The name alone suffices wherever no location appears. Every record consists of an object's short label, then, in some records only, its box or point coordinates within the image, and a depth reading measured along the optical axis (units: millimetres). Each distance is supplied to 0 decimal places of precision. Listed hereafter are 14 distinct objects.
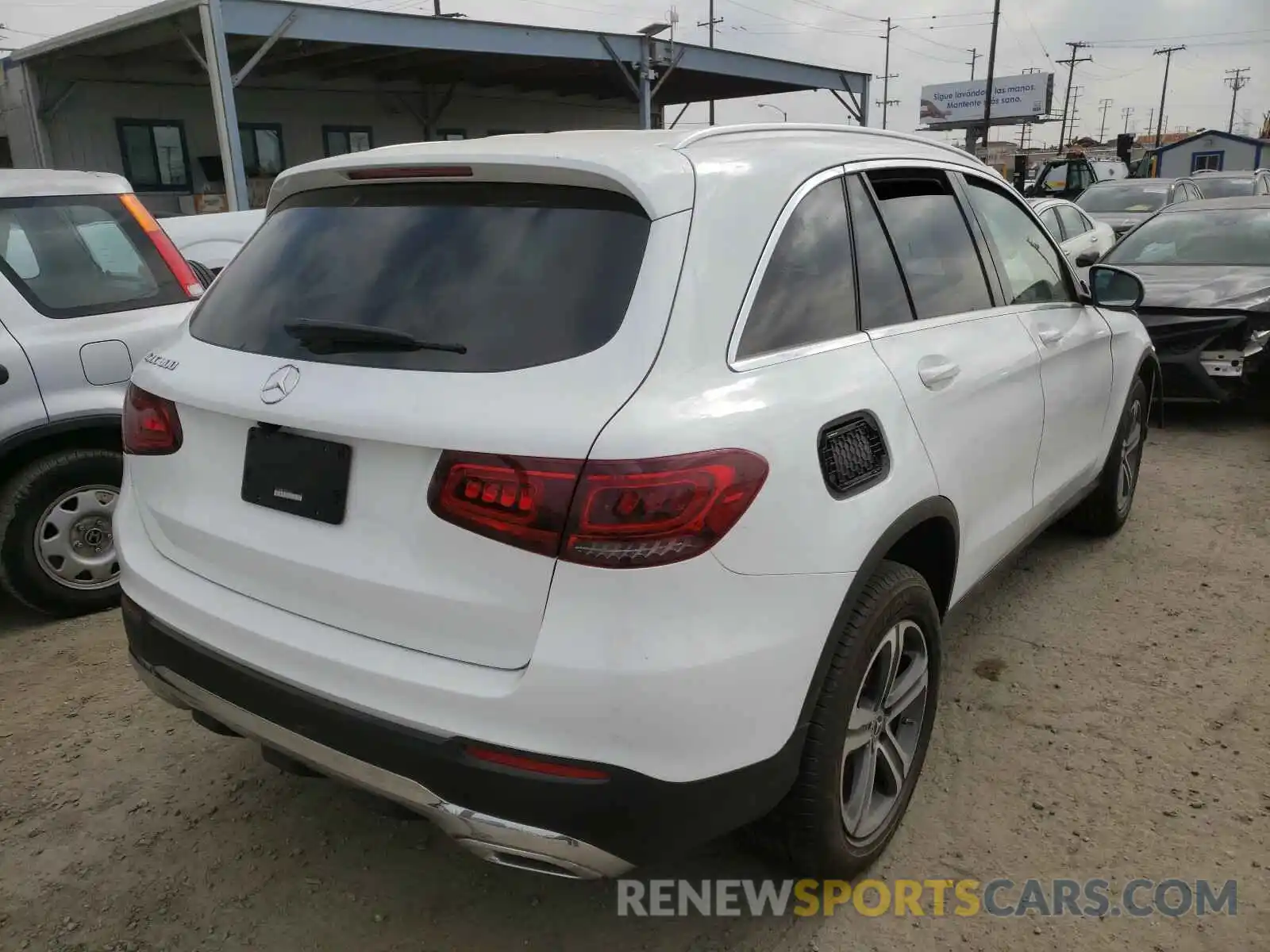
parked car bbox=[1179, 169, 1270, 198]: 15195
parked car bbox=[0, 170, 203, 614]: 3914
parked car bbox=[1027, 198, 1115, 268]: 9945
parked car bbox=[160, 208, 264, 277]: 7340
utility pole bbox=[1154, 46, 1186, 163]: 79488
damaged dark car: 6621
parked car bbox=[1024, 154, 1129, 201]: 23766
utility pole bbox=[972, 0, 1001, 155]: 38125
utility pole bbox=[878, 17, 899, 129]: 79275
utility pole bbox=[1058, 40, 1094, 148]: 79312
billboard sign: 66250
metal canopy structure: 13266
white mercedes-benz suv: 1747
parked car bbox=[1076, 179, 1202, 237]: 14156
